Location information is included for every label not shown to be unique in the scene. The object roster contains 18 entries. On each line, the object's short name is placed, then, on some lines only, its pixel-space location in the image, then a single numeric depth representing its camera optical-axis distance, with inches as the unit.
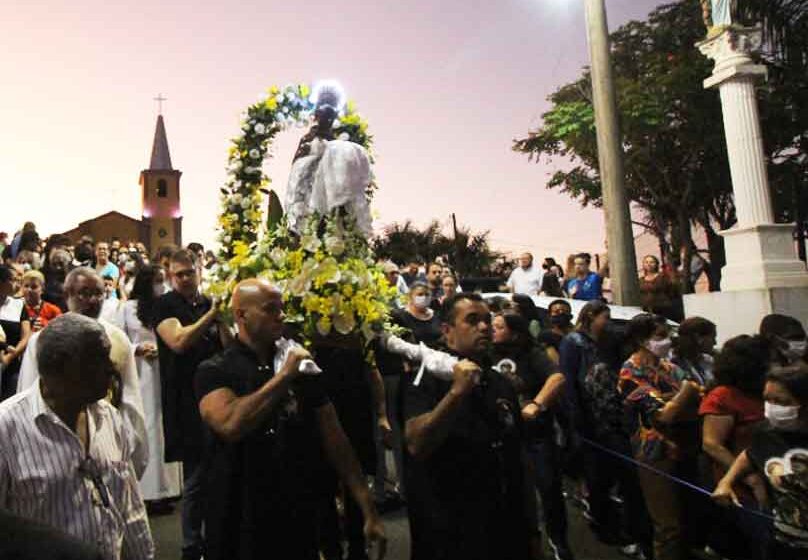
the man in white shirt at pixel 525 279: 495.8
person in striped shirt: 94.0
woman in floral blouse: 193.3
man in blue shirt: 444.5
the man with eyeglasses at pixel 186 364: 182.8
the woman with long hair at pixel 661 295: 391.2
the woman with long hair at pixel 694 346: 225.5
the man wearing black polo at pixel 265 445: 115.0
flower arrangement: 161.8
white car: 339.3
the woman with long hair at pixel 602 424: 220.4
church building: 3686.0
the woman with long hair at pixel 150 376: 241.6
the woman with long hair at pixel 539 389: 202.4
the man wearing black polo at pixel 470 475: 125.5
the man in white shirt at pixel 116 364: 128.3
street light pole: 496.1
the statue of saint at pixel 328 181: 181.5
